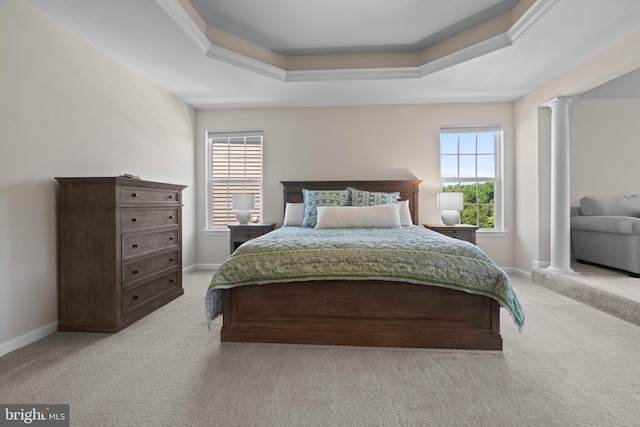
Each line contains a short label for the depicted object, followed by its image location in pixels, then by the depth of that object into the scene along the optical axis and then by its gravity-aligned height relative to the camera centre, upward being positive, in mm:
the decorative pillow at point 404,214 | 3955 -11
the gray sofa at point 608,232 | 3438 -223
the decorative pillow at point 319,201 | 3889 +164
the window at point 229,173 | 4851 +639
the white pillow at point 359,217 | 3432 -36
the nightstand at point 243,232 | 4251 -244
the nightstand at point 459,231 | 4051 -226
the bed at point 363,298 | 2111 -586
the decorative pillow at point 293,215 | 4188 -16
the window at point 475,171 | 4652 +635
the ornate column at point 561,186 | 3719 +322
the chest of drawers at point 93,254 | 2447 -314
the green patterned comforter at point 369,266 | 2068 -352
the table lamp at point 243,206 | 4445 +112
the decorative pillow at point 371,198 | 4008 +200
